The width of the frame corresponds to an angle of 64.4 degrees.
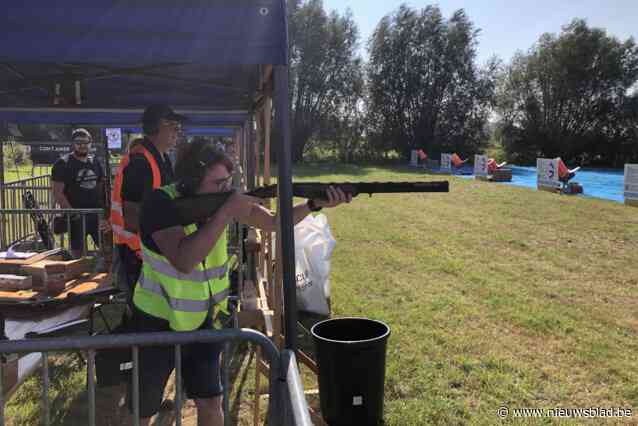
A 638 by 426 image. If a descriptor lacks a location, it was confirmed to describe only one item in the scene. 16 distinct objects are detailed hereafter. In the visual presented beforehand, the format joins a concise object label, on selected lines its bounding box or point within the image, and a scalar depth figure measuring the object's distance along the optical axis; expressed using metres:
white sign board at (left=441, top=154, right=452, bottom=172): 29.09
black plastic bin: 3.35
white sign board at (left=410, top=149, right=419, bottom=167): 35.35
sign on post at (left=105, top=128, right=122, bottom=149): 11.79
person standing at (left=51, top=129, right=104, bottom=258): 6.45
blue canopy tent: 2.24
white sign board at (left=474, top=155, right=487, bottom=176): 23.28
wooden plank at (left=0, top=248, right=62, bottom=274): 4.27
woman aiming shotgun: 2.26
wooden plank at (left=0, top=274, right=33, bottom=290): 4.08
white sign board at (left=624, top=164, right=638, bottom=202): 14.11
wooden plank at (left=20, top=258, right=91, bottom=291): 4.13
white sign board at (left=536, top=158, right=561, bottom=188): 17.84
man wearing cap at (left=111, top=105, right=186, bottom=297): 3.21
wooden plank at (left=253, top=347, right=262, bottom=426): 3.41
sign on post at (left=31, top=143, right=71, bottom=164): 12.41
